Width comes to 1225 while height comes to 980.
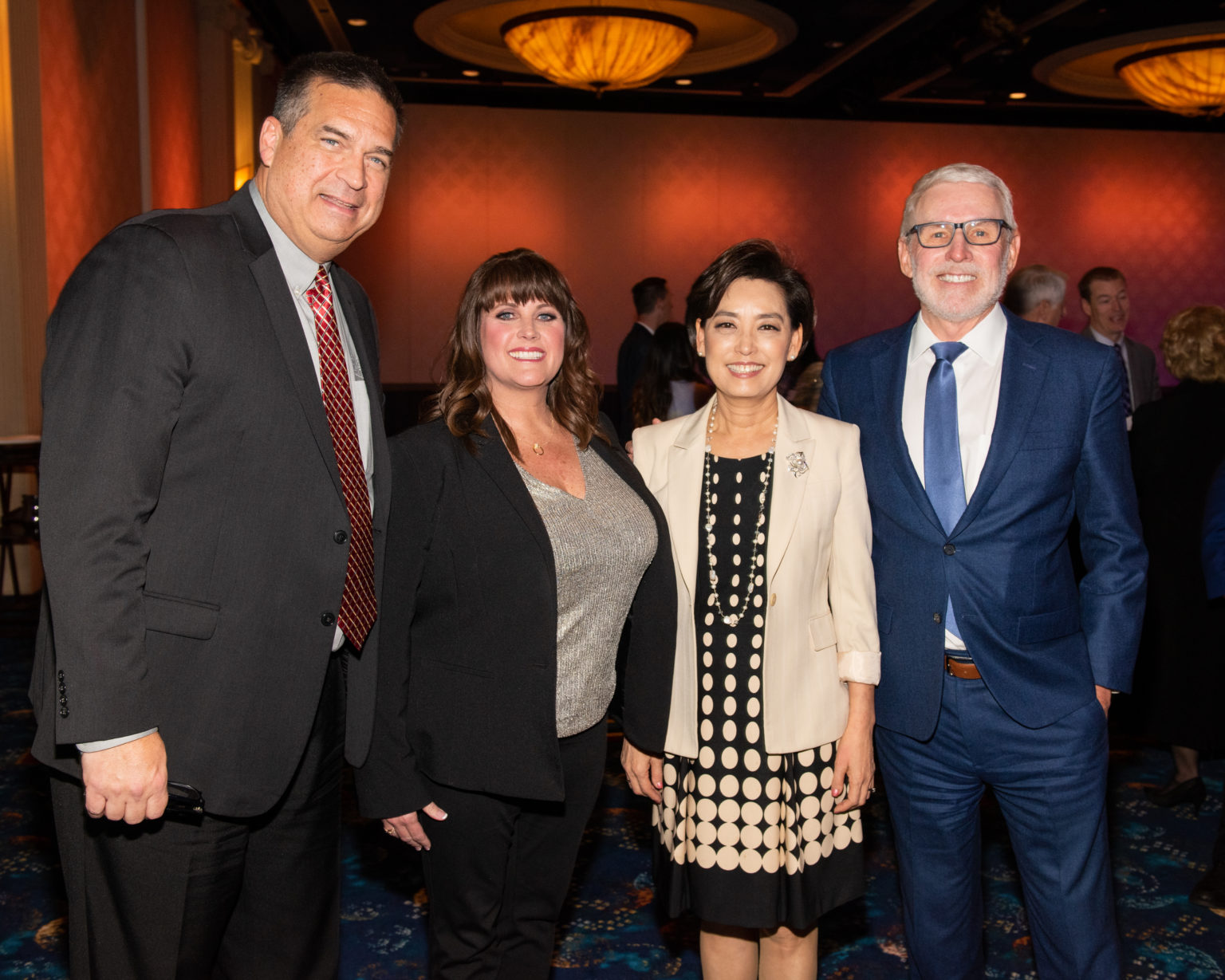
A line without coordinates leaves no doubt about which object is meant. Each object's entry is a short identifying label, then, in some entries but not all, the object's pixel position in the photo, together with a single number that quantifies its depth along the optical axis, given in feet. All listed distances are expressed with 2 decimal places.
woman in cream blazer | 6.98
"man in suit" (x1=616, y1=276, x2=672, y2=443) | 23.38
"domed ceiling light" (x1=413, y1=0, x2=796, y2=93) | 28.32
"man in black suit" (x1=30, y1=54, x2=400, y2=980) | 4.98
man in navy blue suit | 6.81
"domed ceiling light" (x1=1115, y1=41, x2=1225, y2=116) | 30.78
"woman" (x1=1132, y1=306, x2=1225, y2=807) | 12.31
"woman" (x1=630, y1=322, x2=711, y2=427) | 18.67
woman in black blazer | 6.51
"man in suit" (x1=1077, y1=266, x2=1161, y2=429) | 19.81
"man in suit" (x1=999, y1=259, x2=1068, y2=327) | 15.56
